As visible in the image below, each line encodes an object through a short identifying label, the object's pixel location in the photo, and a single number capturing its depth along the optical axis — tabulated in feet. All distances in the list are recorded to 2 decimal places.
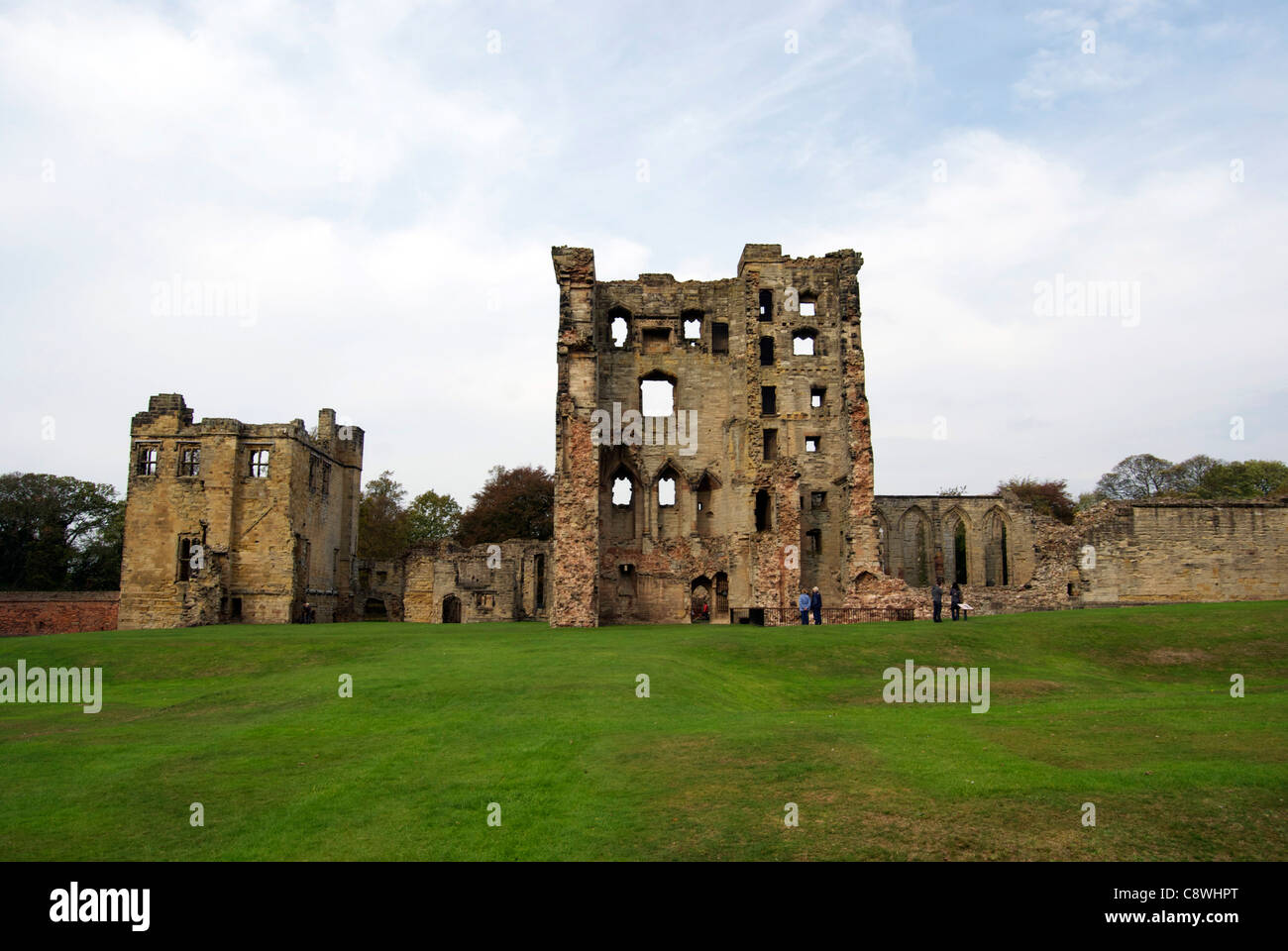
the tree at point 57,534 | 188.44
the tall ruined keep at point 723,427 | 121.29
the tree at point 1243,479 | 209.65
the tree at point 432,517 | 223.71
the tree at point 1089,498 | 244.79
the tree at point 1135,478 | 249.55
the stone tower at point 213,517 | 125.18
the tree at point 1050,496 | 222.77
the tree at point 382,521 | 209.74
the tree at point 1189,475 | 229.86
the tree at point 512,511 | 205.57
